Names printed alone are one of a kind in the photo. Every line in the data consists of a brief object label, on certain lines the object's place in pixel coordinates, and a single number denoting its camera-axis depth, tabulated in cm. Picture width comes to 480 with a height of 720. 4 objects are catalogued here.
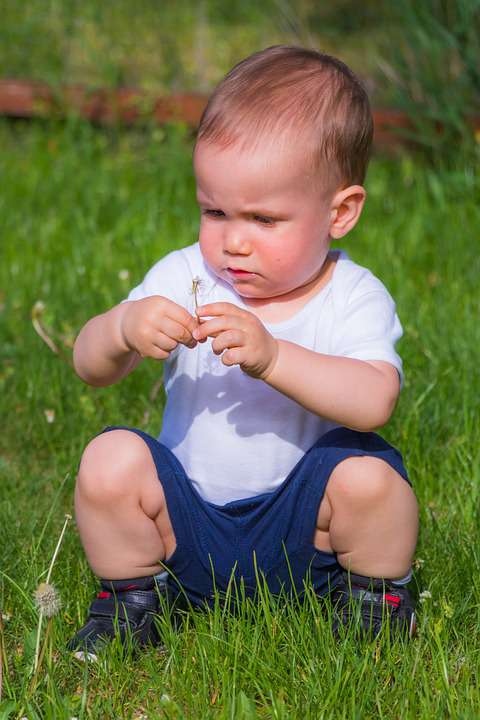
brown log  1148
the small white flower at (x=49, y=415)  604
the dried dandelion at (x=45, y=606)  385
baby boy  435
